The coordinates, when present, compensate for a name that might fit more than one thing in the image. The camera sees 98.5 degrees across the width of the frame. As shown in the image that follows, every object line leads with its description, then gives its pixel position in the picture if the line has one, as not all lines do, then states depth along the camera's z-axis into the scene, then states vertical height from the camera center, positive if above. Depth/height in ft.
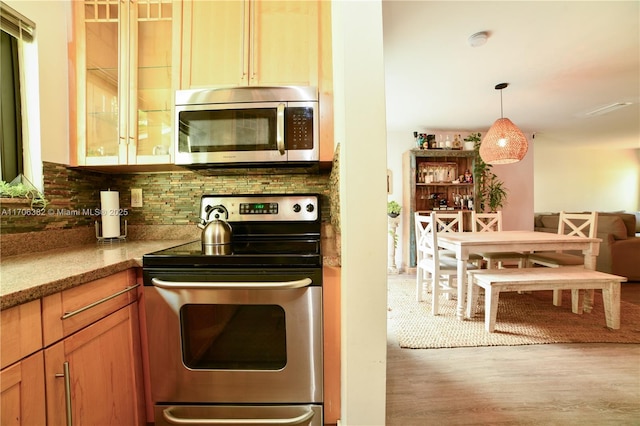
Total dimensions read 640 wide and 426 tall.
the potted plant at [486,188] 14.38 +0.85
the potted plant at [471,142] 14.39 +3.25
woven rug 6.86 -3.41
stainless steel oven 3.46 -1.70
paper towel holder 5.21 -0.60
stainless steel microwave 4.45 +1.31
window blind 3.85 +2.67
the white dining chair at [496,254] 9.95 -1.88
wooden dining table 7.85 -1.24
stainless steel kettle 4.20 -0.45
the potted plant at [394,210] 13.87 -0.29
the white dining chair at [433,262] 8.50 -1.93
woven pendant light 9.12 +2.03
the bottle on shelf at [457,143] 14.57 +3.20
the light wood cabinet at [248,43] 4.63 +2.74
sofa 11.13 -1.81
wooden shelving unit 14.14 +1.01
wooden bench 6.98 -2.06
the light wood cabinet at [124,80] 4.68 +2.22
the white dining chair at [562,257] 8.80 -1.82
